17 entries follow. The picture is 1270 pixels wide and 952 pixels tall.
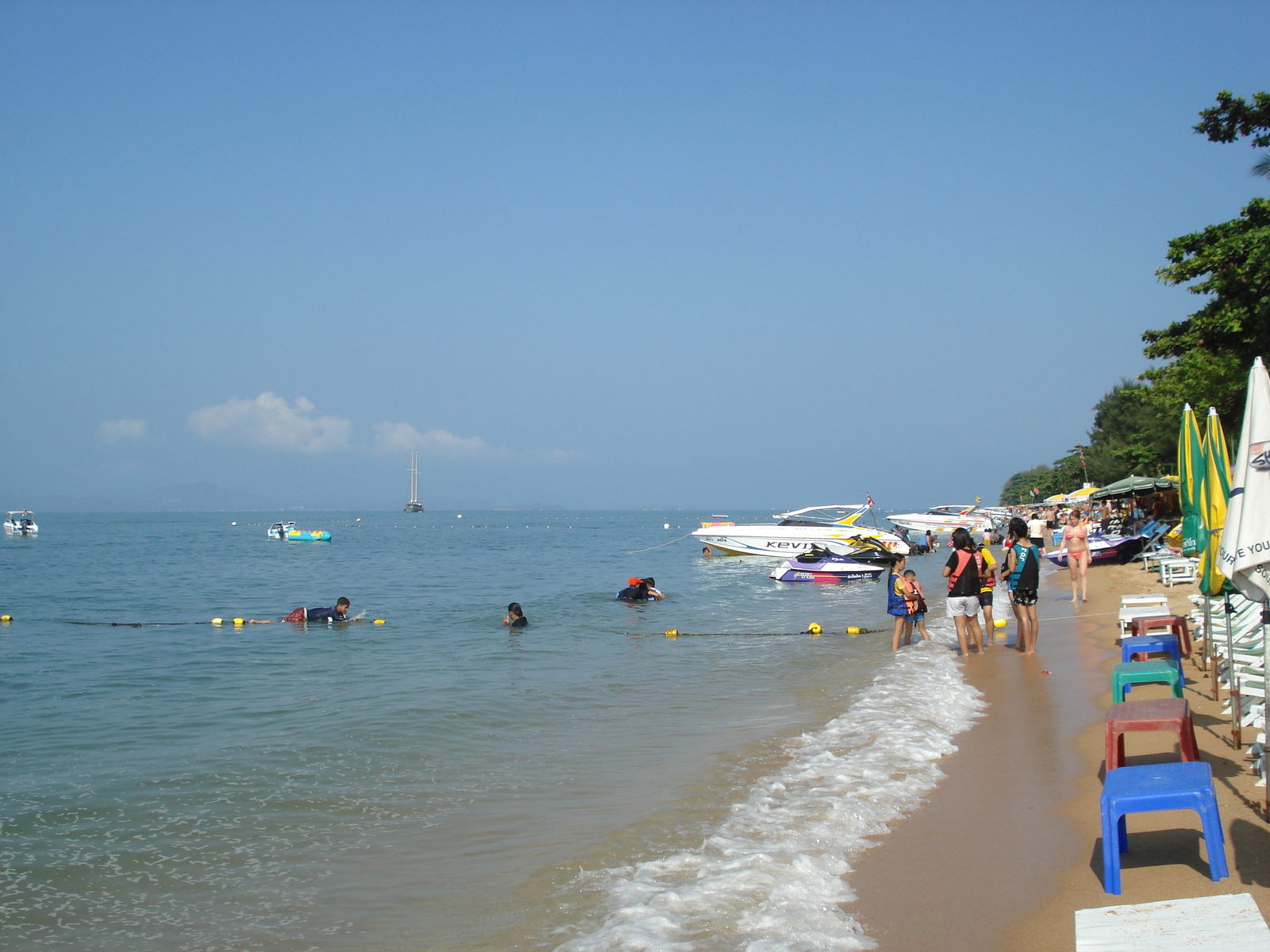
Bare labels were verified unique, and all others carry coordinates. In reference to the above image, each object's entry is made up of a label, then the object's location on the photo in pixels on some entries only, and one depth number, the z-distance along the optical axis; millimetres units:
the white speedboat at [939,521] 55100
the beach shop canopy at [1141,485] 32406
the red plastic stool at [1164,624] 9734
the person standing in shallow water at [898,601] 14180
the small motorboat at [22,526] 87812
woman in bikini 18250
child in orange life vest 14352
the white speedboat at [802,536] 36469
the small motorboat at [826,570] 30844
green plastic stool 6949
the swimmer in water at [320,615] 20172
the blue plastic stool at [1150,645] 8531
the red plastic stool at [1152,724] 5434
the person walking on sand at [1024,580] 11789
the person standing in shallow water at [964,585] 12500
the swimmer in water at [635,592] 24469
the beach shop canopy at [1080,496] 48959
